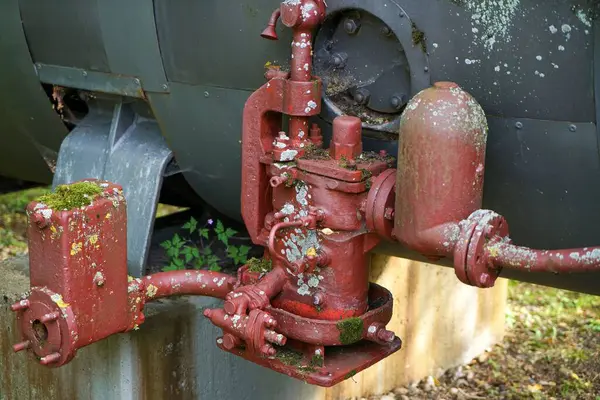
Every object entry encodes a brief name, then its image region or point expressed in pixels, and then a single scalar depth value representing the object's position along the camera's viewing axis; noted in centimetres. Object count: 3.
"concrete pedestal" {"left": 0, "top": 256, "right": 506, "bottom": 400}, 312
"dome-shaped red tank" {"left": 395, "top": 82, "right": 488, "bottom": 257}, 224
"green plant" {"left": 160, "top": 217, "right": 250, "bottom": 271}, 333
